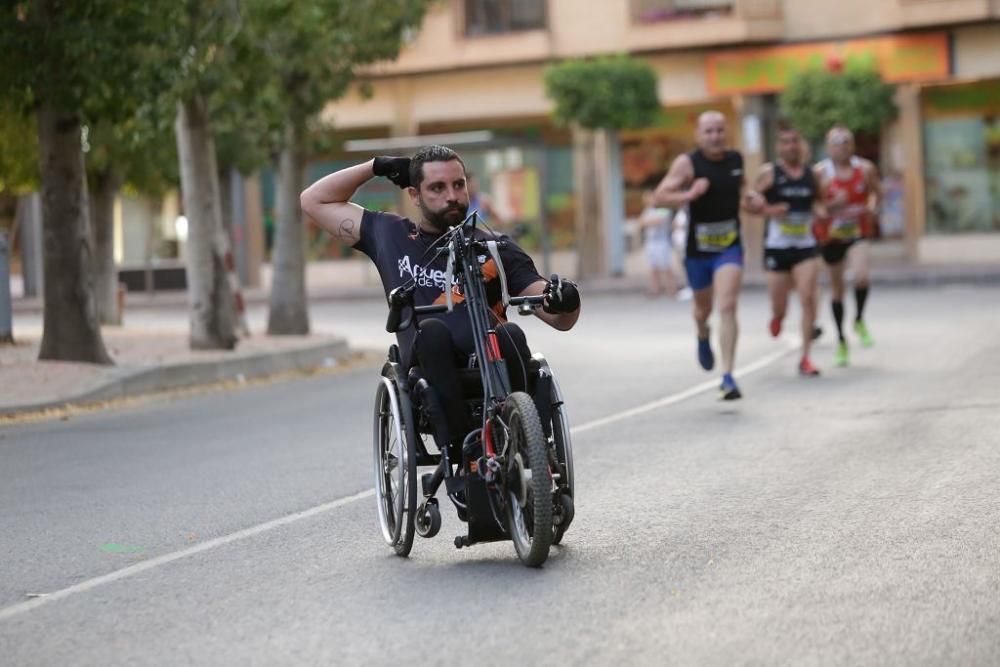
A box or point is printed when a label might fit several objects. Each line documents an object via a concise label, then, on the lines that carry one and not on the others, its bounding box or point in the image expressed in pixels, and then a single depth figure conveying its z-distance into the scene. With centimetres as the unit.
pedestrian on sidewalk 3200
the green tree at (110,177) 2476
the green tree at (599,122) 3794
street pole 2153
